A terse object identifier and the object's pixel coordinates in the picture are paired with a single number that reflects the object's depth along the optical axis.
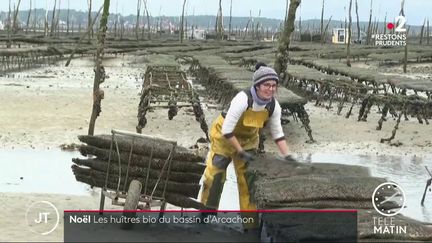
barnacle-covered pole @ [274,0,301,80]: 16.59
